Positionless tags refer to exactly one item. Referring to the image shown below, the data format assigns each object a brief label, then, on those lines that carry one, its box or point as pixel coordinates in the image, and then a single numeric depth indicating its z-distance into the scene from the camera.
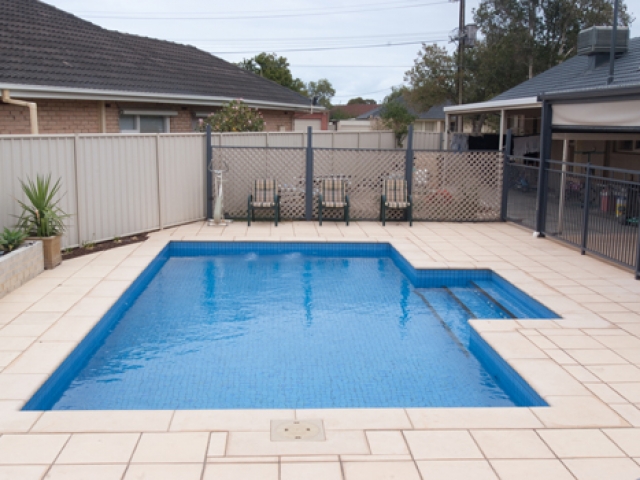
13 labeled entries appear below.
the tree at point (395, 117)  25.42
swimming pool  5.15
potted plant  8.02
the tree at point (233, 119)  14.27
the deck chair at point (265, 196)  12.12
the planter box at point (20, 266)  6.86
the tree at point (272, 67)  33.88
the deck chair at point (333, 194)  12.34
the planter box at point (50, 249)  8.09
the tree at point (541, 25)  28.02
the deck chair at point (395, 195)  12.34
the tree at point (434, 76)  29.75
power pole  27.22
